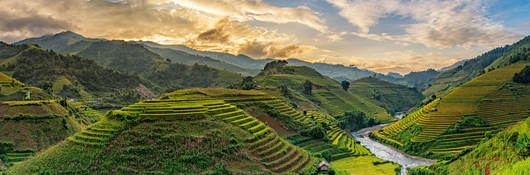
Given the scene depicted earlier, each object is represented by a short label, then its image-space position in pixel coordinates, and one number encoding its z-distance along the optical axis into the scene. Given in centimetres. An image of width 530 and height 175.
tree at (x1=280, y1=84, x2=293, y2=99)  10472
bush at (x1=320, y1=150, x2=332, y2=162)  5283
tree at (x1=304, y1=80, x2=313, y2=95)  12701
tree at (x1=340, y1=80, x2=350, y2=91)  15075
